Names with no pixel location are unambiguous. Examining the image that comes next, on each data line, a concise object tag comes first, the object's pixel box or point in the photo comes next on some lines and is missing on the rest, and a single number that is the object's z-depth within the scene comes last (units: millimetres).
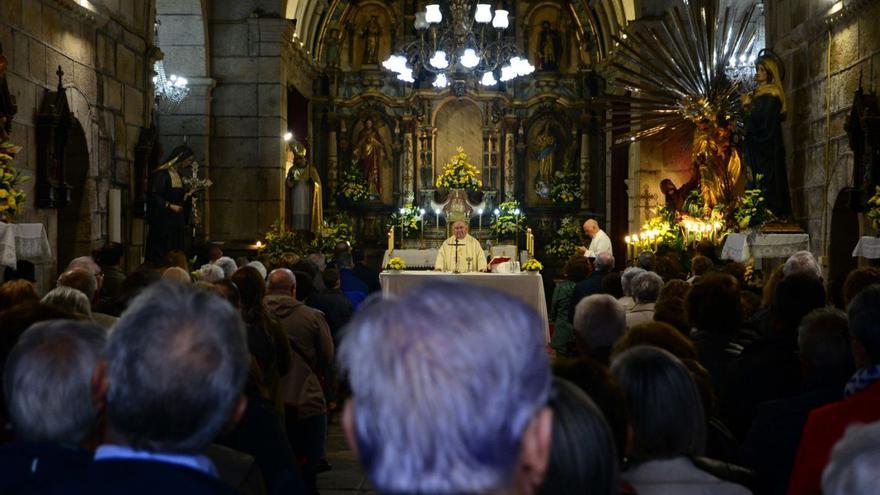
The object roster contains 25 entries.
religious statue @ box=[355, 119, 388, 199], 21781
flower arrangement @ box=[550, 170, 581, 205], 21594
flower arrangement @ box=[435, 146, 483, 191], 20906
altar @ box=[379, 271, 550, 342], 11539
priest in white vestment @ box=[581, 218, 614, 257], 13781
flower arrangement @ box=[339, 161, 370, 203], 21469
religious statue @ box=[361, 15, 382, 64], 21969
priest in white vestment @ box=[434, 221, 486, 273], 12945
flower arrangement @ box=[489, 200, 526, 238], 20859
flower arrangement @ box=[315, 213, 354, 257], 17922
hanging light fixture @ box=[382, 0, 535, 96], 15203
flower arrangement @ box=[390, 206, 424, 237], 20875
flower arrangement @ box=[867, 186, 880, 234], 7895
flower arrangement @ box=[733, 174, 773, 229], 10961
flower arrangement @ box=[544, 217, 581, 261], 20578
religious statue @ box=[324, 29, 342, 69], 21828
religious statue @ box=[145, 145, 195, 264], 12453
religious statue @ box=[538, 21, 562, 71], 22047
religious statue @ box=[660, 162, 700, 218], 15828
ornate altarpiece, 21625
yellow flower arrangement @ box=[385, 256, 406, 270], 12242
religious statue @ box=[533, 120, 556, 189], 21969
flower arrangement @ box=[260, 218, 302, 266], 15605
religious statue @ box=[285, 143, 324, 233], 17297
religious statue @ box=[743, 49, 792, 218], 11312
